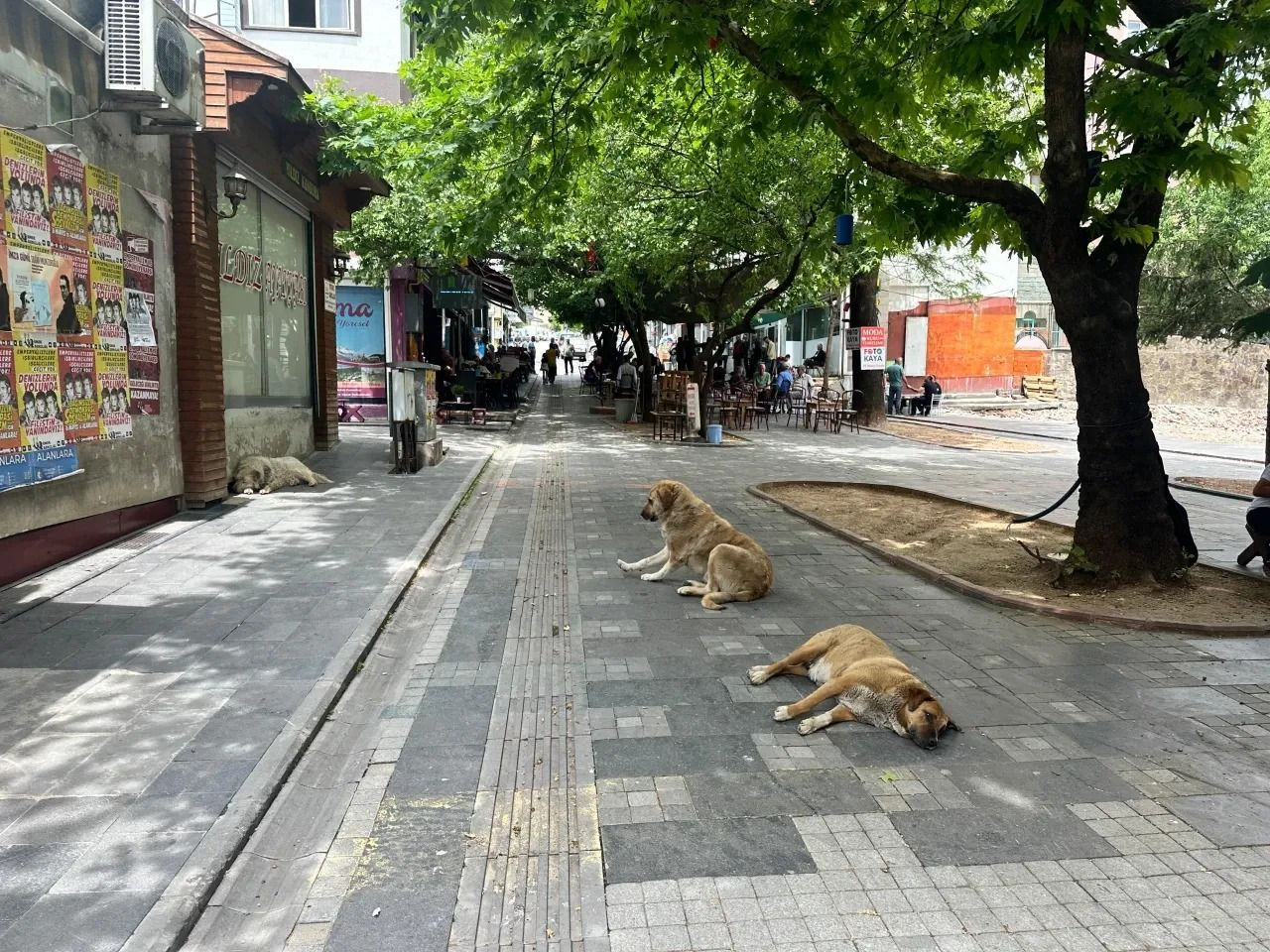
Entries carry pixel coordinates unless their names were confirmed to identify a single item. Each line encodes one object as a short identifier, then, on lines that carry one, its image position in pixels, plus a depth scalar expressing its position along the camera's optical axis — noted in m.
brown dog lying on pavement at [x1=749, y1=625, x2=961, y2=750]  4.11
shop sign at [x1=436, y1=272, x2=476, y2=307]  22.08
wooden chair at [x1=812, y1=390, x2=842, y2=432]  22.28
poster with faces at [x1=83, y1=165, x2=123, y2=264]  7.29
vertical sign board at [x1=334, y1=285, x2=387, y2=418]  20.30
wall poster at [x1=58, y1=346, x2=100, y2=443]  6.89
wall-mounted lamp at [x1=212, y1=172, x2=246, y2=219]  9.39
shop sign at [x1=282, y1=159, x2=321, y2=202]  12.06
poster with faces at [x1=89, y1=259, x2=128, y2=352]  7.38
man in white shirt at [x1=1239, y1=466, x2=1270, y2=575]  7.16
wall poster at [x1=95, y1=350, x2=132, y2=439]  7.48
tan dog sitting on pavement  6.37
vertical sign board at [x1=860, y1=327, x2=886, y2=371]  22.03
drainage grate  7.69
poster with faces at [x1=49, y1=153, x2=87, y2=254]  6.73
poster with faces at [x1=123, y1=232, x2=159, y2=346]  8.00
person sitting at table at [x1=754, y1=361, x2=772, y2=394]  29.33
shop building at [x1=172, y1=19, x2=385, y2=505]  8.98
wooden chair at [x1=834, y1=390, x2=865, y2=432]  22.41
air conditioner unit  6.96
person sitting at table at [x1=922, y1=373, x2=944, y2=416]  28.33
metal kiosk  12.52
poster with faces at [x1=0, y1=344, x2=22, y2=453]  6.05
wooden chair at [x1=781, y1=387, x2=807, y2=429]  25.38
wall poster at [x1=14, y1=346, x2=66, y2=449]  6.30
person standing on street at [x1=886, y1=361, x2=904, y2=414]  28.78
